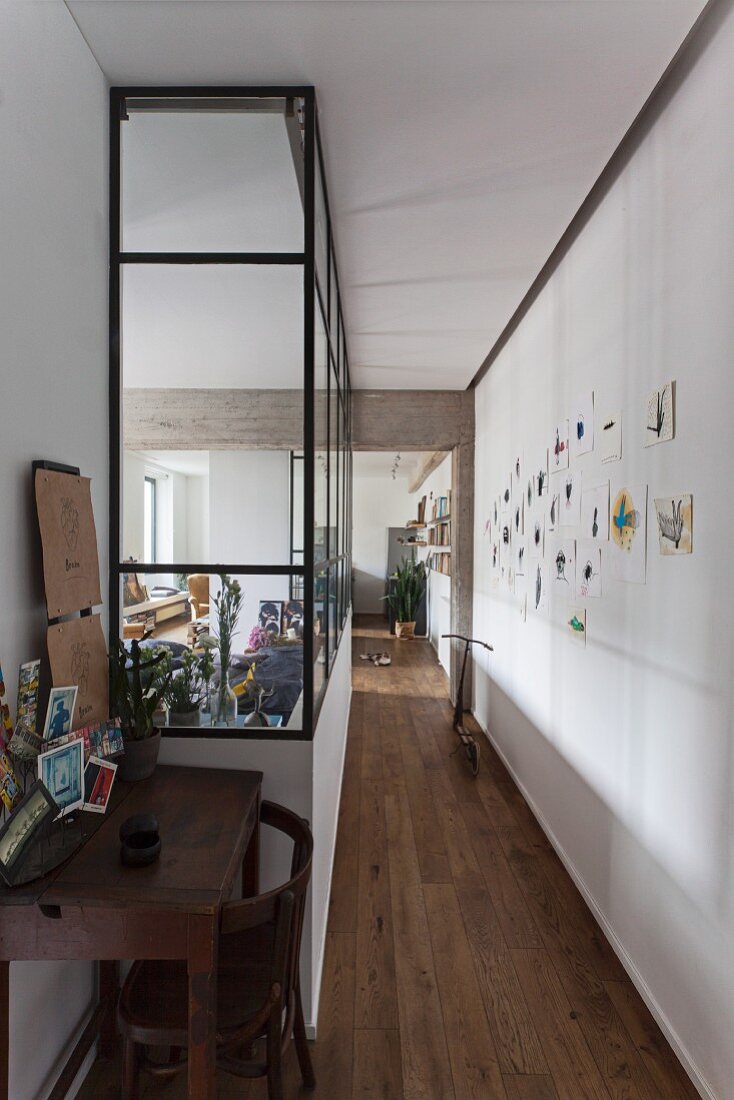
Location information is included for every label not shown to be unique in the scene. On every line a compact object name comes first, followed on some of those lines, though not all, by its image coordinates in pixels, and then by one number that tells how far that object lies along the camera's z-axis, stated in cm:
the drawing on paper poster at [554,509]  271
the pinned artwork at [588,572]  224
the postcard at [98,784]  135
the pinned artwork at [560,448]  264
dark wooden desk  111
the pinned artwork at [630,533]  188
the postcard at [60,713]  134
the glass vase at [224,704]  171
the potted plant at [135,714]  157
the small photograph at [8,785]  117
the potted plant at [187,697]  172
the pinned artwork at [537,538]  299
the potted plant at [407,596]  857
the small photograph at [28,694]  129
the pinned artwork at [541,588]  292
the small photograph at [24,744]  124
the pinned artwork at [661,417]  172
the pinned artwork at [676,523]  161
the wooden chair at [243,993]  120
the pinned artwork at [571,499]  246
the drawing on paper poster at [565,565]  253
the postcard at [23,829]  113
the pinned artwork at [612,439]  207
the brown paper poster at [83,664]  140
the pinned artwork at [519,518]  338
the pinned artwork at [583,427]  232
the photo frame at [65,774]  123
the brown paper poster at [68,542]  136
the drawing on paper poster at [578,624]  239
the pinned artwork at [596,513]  216
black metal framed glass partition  171
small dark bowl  120
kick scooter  360
